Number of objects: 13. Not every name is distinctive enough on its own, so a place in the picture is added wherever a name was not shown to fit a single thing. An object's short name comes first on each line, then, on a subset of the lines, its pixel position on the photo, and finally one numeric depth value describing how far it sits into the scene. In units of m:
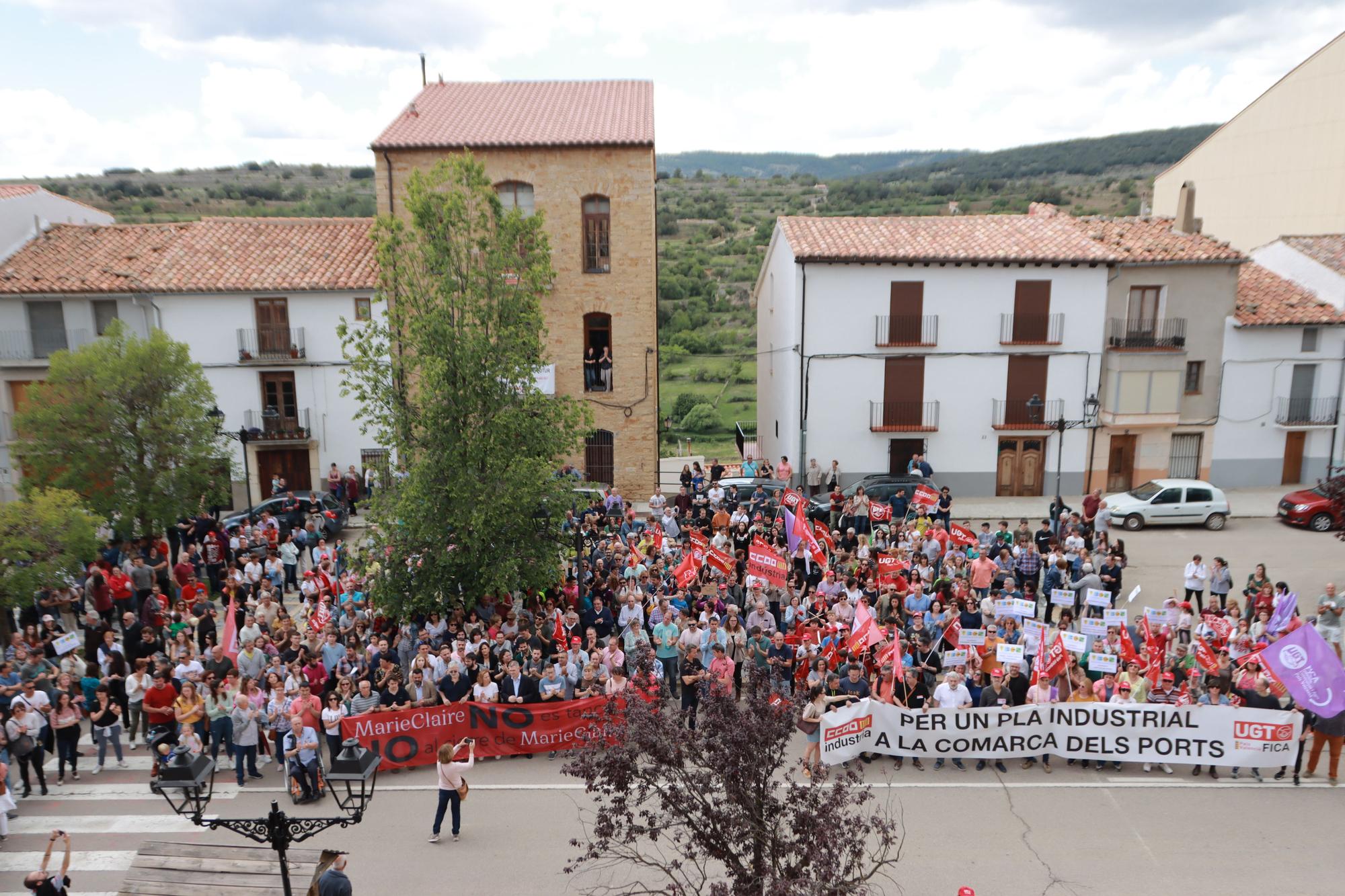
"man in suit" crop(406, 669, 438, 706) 13.02
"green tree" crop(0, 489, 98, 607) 15.60
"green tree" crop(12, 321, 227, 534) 20.70
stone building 26.20
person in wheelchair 11.86
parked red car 24.67
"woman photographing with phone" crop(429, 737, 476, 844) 10.62
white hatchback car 24.75
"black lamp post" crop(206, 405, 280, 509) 22.59
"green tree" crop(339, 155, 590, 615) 15.59
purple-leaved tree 6.58
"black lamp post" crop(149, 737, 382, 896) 6.54
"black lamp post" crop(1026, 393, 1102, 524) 26.75
